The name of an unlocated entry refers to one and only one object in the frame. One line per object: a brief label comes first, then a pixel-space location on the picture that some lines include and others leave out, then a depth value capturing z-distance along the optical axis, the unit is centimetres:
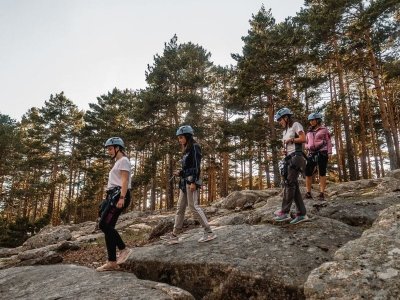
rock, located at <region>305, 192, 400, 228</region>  628
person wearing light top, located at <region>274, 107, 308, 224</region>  577
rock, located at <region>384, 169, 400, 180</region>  1243
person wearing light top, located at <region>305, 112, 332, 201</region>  769
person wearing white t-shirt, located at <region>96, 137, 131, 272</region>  529
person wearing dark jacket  587
